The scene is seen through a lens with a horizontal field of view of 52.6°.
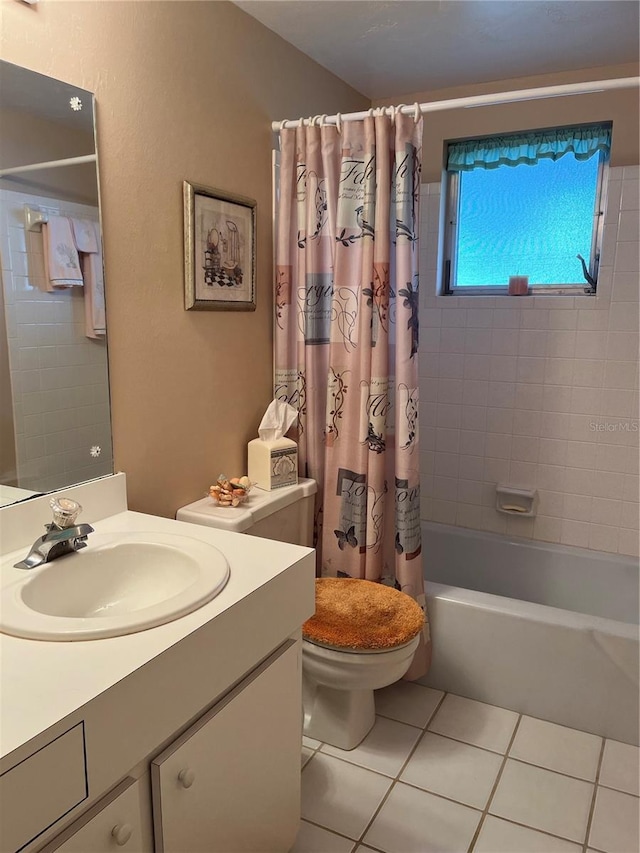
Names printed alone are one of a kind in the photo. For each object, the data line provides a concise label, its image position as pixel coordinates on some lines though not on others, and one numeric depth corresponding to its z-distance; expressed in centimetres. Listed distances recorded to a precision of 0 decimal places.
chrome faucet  135
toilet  184
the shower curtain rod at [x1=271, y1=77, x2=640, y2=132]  179
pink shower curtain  203
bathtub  204
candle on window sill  277
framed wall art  189
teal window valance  261
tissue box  214
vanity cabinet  88
